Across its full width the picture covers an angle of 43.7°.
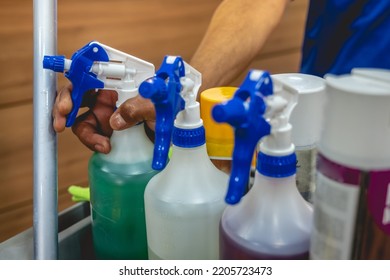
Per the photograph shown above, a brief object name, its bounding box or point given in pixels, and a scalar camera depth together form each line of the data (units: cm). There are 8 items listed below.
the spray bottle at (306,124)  36
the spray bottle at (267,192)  29
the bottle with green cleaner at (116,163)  40
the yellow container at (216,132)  43
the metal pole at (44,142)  44
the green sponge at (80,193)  56
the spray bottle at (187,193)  37
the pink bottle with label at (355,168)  25
